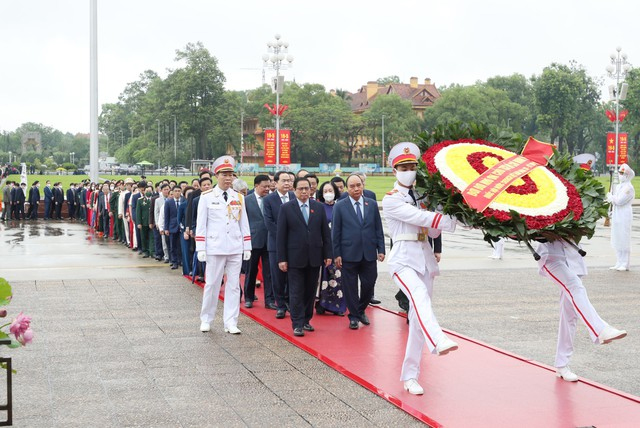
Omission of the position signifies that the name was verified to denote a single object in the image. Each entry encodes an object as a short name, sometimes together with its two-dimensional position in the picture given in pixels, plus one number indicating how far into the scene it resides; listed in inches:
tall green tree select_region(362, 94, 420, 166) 3841.0
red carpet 236.1
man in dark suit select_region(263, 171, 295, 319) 412.8
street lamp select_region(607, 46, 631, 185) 1679.4
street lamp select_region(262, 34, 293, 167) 1476.6
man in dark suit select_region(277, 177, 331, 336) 371.6
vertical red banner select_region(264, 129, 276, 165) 1599.4
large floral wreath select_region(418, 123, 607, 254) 242.8
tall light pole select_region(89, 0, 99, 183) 1165.1
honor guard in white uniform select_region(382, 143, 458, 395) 260.2
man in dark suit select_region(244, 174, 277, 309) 448.8
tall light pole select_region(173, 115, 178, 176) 3841.0
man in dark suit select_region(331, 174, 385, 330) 379.6
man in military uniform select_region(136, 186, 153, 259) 735.1
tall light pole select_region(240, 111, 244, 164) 3911.9
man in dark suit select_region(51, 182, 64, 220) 1412.4
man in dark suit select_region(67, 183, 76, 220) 1409.9
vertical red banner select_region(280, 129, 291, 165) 1577.3
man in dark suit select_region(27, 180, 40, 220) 1348.4
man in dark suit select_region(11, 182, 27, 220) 1346.0
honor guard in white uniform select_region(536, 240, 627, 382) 265.1
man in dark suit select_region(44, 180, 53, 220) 1401.3
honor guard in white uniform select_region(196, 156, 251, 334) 372.8
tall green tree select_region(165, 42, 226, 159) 3705.7
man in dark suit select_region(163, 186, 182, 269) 621.0
